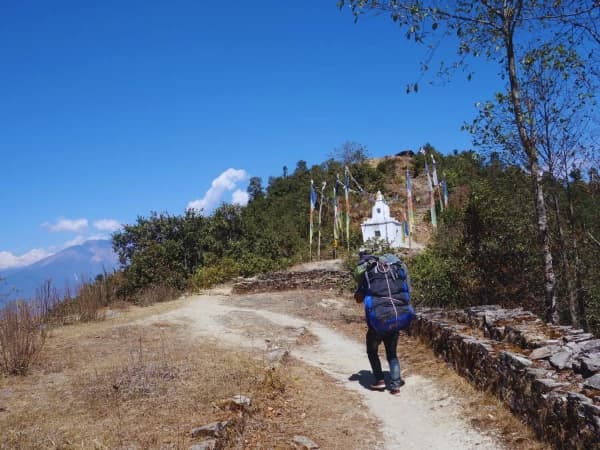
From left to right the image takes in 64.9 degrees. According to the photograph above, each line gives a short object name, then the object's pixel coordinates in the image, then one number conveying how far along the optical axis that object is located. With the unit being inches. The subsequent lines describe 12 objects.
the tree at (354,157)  2714.1
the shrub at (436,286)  526.9
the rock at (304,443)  195.3
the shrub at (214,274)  986.1
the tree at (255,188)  2733.8
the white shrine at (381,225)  1416.1
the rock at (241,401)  222.2
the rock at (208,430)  190.9
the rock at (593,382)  179.2
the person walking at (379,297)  258.4
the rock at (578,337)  241.7
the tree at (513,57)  386.9
